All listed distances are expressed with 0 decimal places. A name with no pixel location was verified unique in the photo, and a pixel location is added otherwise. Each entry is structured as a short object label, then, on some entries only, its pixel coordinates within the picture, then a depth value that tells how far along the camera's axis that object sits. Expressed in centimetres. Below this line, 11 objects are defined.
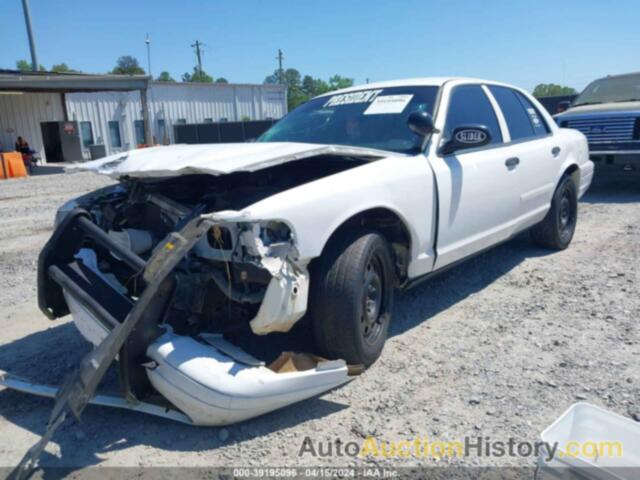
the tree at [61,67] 6857
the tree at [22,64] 8157
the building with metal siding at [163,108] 2555
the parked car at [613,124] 853
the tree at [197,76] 7350
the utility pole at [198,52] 6962
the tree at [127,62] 9529
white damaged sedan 254
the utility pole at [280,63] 6850
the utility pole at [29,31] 2789
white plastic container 201
